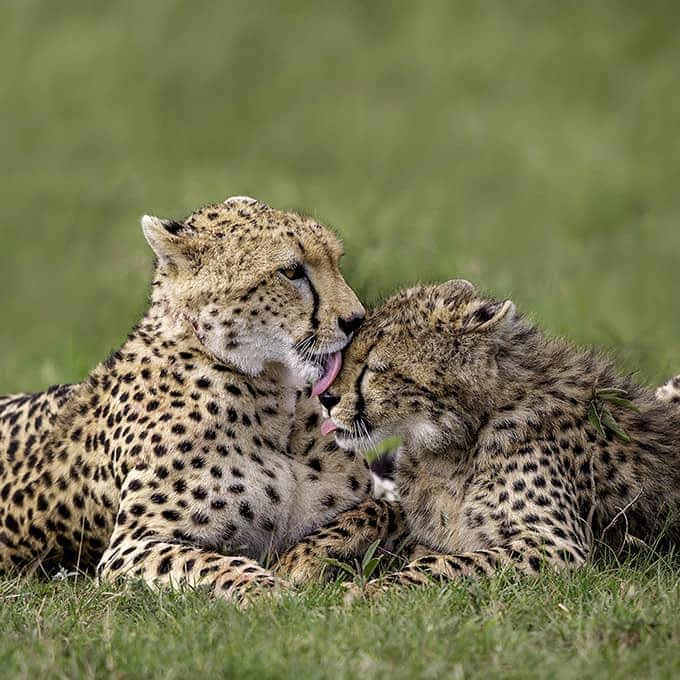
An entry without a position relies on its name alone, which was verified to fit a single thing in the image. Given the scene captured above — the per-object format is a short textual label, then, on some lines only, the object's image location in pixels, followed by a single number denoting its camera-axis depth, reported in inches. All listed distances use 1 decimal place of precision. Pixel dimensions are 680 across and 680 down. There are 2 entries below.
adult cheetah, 359.9
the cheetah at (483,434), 354.6
